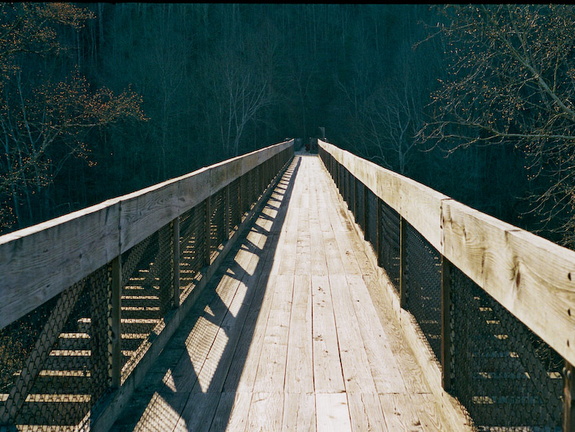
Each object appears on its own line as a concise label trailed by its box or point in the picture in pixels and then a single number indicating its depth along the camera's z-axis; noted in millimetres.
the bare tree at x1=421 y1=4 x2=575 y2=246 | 9344
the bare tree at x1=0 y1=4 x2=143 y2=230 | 13164
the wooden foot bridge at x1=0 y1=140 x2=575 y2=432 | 1957
